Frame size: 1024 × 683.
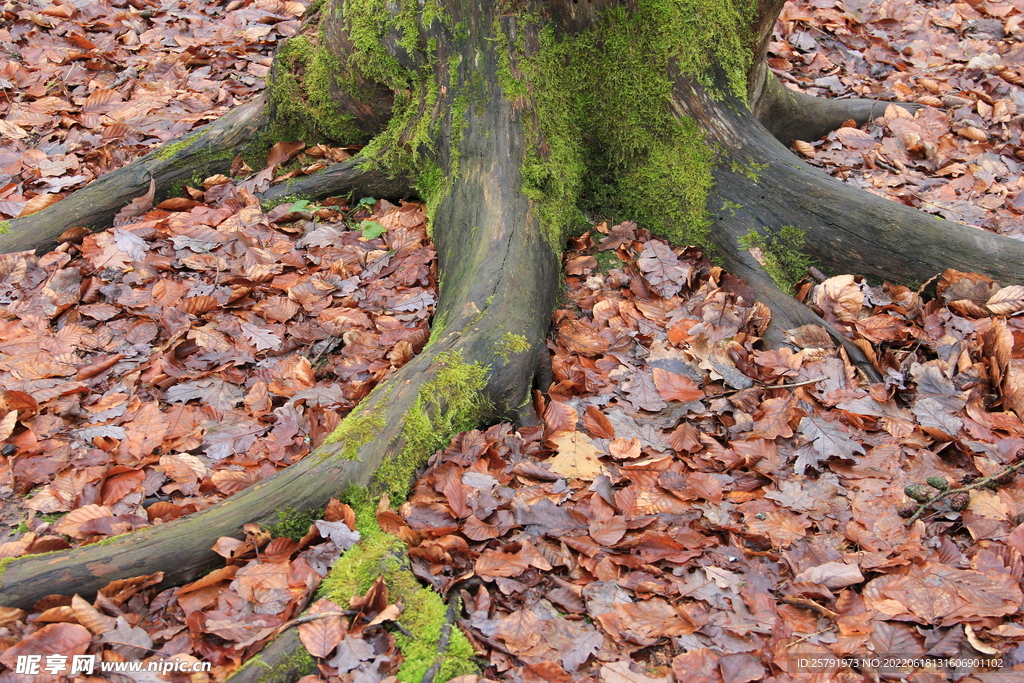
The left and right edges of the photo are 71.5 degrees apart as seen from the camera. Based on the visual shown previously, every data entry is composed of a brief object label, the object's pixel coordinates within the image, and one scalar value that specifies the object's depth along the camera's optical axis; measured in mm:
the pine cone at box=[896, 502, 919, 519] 2818
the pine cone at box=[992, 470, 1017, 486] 2850
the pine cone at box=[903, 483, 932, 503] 2820
